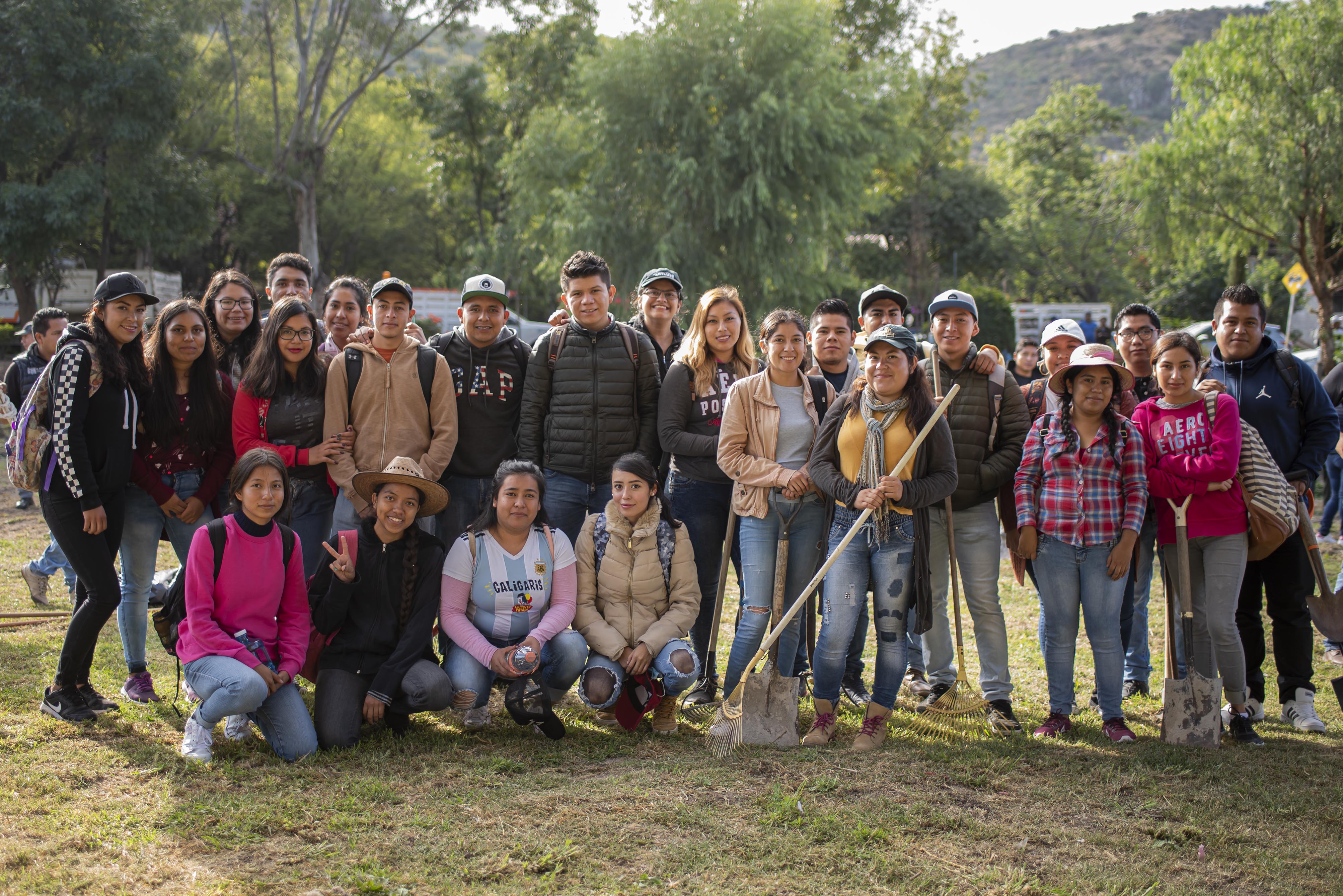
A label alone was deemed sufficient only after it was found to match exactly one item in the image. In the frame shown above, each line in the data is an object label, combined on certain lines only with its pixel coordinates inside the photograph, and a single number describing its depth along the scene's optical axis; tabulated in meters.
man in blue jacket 4.86
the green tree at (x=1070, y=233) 39.81
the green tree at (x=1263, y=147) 14.57
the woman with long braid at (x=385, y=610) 4.39
